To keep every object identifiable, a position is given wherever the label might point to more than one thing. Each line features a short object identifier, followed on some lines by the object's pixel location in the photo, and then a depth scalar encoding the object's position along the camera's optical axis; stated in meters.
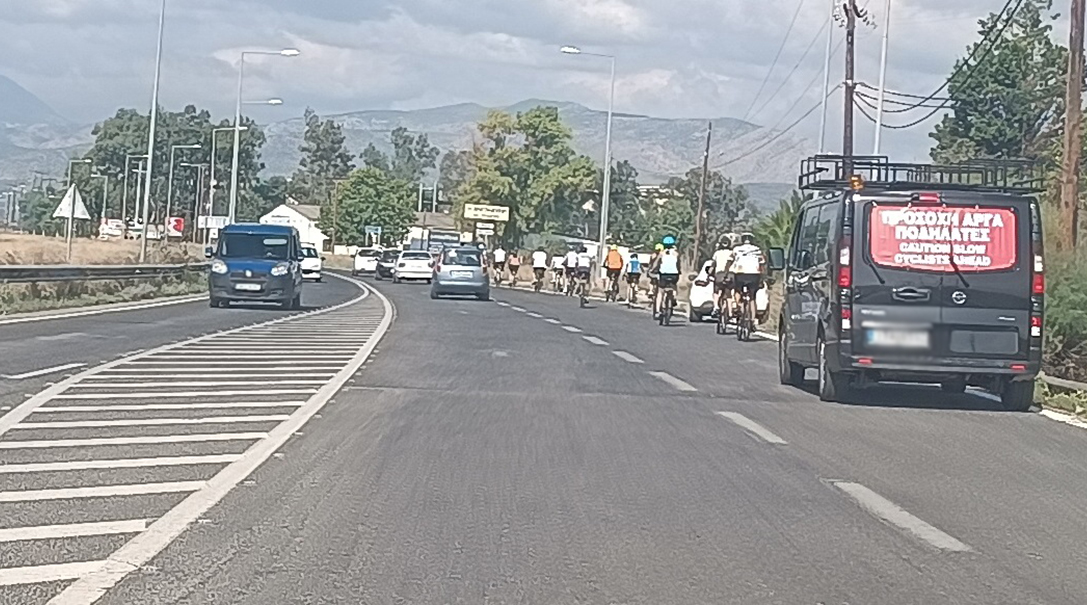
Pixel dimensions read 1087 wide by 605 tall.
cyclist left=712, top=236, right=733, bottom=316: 28.39
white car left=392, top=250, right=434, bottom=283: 63.59
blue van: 34.06
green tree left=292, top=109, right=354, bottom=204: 184.12
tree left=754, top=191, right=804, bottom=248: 38.88
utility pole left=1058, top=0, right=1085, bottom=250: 25.05
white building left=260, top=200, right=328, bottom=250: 151.00
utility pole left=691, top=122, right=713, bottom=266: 67.88
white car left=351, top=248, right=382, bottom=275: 82.56
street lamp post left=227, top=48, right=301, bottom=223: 60.33
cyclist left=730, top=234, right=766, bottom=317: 26.75
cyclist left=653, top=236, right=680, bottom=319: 32.22
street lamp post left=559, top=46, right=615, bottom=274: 62.85
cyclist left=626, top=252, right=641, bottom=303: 42.44
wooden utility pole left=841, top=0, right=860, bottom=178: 43.34
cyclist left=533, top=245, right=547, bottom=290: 55.88
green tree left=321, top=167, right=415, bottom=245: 128.38
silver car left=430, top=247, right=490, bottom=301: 45.03
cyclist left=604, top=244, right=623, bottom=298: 42.50
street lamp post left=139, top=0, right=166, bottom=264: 44.65
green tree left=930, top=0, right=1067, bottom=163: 77.00
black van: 14.99
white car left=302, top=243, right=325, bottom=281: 63.16
